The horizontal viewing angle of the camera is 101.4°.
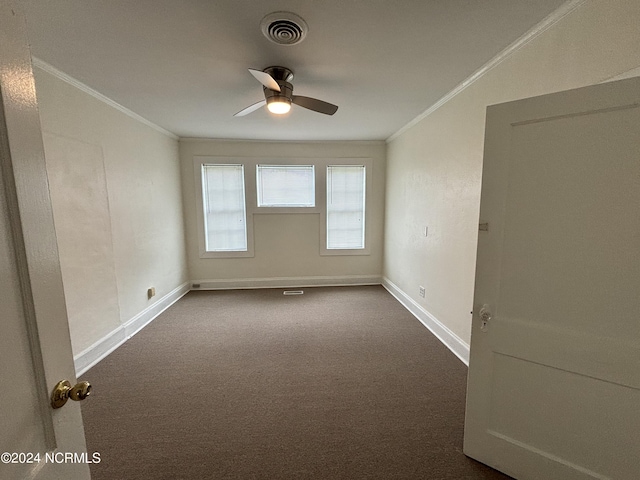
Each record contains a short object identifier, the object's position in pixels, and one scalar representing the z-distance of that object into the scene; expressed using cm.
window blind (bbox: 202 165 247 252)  443
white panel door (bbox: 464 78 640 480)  107
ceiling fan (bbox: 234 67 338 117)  207
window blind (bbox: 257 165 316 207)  450
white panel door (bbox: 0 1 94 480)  55
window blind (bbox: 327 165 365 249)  461
